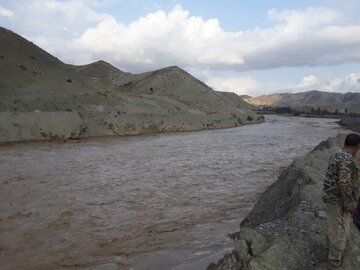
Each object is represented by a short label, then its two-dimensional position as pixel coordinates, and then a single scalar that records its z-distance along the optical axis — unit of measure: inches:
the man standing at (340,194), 246.8
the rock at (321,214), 311.3
